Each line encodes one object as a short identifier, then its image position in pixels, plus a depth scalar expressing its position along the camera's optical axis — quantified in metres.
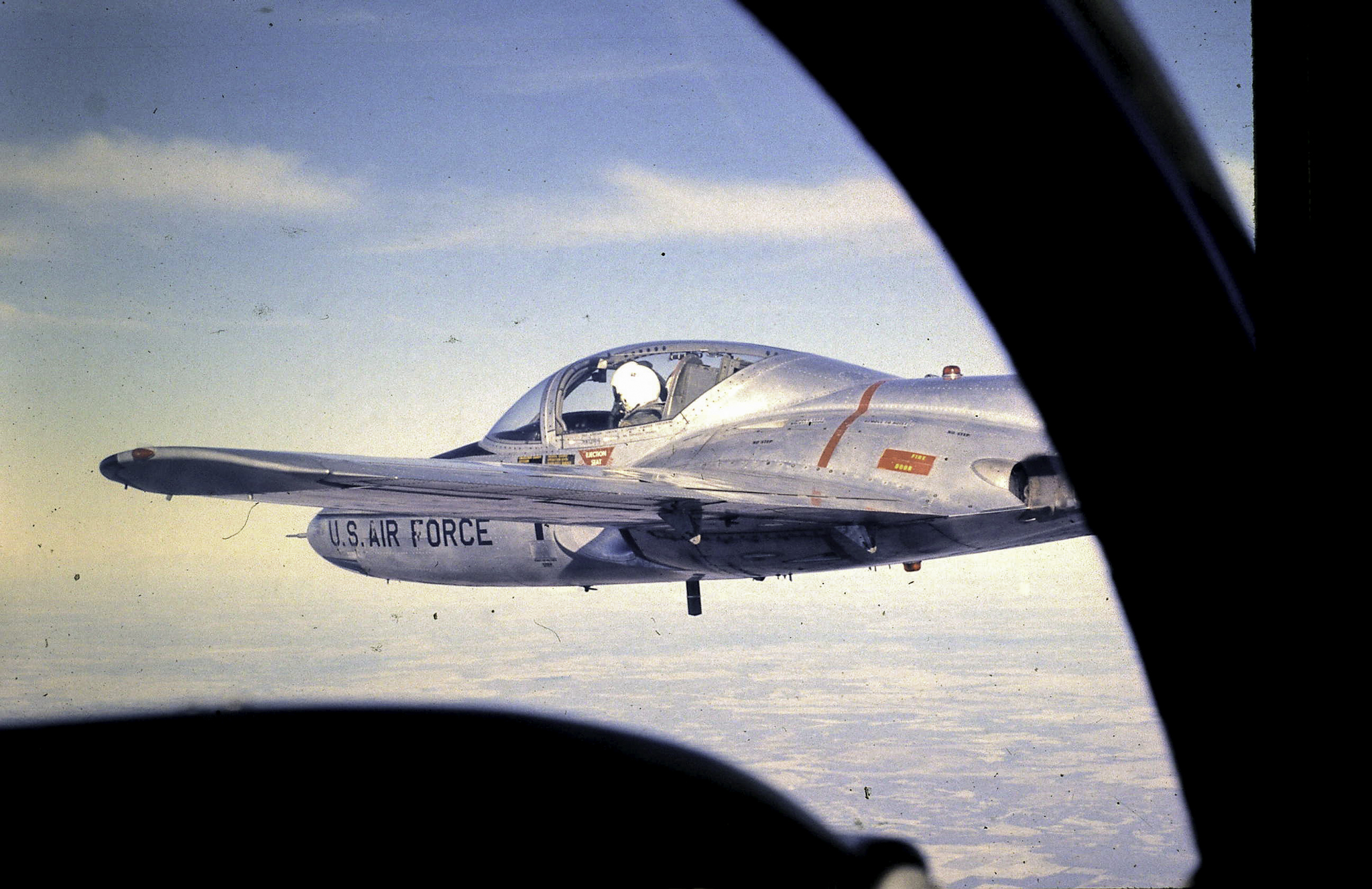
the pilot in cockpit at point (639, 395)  8.30
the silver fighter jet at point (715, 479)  6.74
